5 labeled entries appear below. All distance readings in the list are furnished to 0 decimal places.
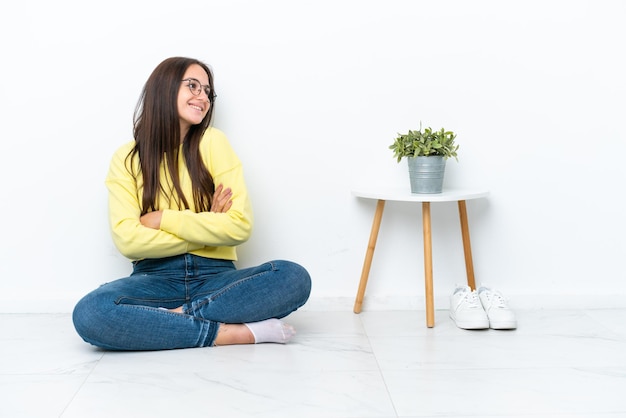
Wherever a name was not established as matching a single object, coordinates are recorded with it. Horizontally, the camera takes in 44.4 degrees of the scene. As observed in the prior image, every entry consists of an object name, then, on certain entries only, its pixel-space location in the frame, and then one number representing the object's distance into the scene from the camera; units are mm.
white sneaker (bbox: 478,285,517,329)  1906
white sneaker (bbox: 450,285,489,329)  1902
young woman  1724
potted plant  1930
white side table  1917
